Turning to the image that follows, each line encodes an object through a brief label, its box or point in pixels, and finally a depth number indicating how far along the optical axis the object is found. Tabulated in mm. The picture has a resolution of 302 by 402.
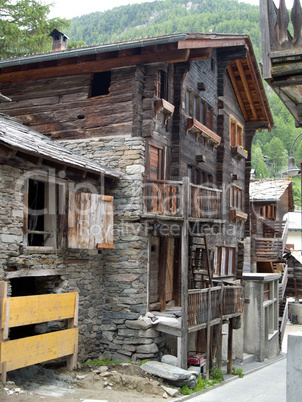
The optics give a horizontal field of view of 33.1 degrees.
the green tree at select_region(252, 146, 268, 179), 95500
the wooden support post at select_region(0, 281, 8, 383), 10578
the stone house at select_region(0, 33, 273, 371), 13547
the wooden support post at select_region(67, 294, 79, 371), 12836
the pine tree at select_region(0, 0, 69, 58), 25906
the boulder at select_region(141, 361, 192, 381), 13102
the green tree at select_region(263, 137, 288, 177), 99500
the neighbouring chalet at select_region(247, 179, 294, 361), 21859
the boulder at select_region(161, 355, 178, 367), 13984
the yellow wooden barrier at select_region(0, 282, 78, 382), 10750
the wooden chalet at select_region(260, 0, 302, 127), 5023
